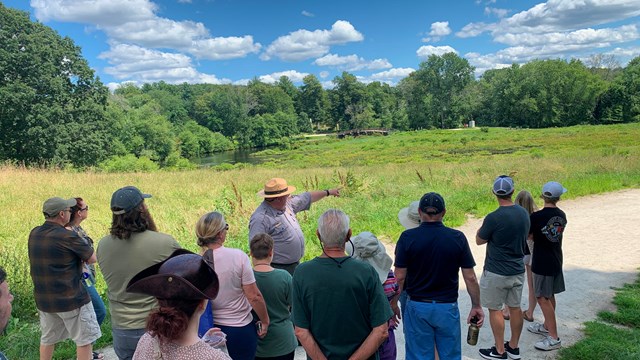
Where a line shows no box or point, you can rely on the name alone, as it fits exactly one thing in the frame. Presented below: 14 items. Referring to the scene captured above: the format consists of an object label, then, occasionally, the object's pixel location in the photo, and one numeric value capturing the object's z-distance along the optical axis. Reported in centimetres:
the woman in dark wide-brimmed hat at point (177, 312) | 166
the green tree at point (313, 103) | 11762
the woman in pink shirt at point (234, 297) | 302
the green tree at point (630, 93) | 6062
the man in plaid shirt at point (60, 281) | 364
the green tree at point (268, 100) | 11131
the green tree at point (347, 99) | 10905
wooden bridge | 9606
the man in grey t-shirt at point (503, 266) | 410
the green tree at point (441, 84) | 9112
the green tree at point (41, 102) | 2705
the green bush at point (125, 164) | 3190
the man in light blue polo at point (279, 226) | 426
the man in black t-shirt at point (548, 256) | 452
